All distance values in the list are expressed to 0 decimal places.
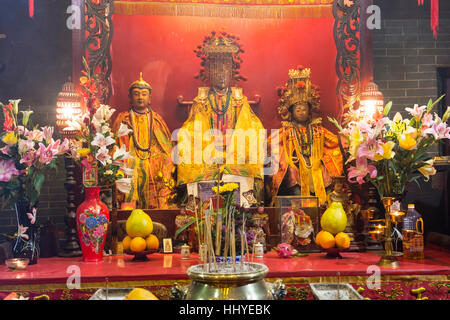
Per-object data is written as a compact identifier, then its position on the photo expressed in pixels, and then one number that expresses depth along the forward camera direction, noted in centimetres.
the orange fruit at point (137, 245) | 296
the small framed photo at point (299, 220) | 320
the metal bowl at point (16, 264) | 276
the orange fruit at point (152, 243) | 299
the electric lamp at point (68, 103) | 373
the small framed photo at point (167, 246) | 334
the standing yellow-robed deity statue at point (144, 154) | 421
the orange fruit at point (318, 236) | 304
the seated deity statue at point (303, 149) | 426
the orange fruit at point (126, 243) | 301
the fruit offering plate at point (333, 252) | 301
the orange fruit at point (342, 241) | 299
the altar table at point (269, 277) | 249
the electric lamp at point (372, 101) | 375
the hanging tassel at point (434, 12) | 359
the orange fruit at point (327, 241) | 300
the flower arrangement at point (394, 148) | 281
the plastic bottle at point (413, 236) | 299
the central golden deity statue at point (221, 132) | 410
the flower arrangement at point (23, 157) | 292
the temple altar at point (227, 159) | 264
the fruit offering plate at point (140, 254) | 298
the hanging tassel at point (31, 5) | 354
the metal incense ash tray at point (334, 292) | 142
